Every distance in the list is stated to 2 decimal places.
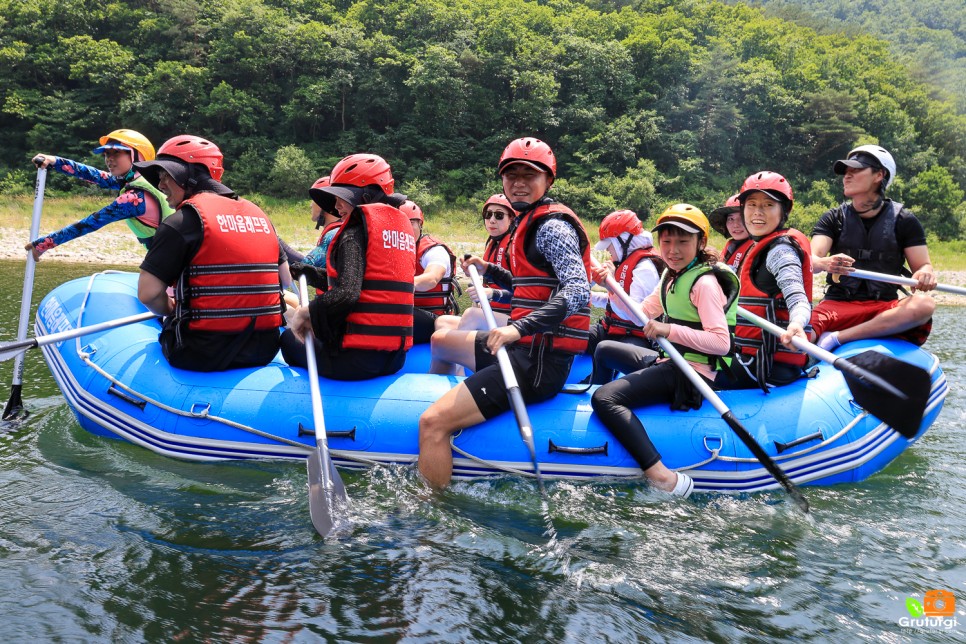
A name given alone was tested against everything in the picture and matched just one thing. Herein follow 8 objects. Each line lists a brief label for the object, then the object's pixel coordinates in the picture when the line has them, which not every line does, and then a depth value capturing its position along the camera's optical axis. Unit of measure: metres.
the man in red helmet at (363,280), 4.29
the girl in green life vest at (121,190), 5.36
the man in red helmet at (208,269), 4.36
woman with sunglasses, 4.96
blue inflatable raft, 4.39
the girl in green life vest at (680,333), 4.18
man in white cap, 5.27
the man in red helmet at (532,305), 4.04
